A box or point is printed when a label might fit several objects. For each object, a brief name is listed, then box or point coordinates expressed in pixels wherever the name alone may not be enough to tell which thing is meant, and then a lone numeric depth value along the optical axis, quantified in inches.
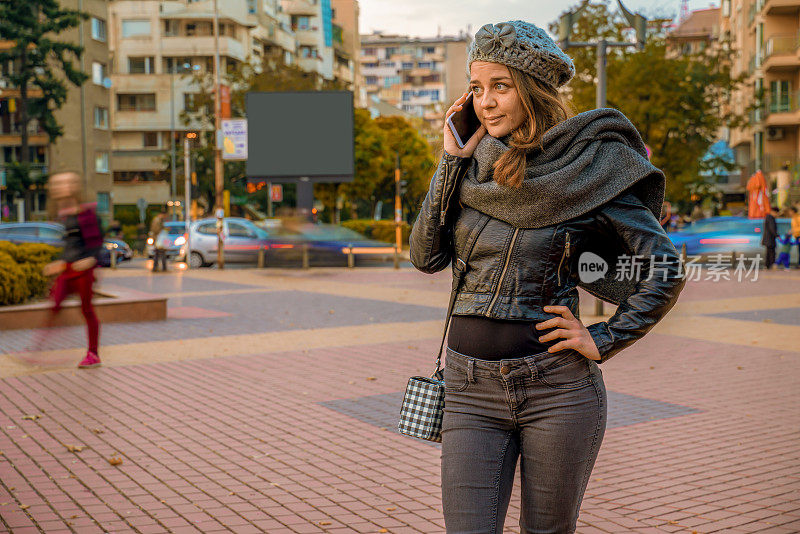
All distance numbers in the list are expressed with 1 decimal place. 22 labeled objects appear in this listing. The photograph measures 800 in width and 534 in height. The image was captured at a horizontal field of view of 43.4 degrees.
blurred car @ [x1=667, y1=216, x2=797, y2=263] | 1118.4
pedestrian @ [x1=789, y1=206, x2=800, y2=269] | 1046.4
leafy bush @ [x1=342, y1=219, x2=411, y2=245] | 1679.4
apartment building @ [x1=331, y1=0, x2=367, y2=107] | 4015.8
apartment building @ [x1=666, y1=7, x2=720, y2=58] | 3718.0
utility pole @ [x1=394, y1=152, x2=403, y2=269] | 1391.5
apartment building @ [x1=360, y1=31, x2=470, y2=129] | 6373.0
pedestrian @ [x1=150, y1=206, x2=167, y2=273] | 1098.1
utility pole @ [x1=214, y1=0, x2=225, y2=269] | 1138.0
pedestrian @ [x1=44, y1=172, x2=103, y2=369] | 366.3
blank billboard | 1472.7
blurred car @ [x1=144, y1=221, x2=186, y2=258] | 1320.7
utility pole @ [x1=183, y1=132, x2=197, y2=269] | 1212.5
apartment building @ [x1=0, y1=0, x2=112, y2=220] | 2177.7
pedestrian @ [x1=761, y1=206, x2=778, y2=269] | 1041.5
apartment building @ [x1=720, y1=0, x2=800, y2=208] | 1860.2
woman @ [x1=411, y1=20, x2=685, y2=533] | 99.0
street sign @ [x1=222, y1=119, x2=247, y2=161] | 1256.8
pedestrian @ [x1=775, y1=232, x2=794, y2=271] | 1079.6
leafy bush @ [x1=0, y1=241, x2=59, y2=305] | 541.3
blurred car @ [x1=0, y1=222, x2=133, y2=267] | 1213.1
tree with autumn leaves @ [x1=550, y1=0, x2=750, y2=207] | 1525.6
